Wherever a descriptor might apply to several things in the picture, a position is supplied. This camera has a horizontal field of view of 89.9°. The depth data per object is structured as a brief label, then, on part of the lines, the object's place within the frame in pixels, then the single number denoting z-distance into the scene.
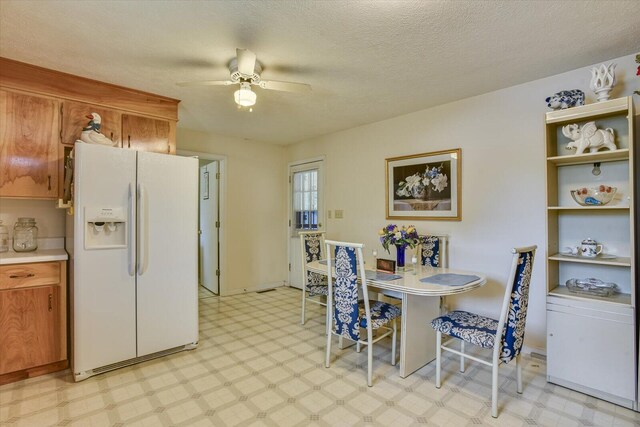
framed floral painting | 3.30
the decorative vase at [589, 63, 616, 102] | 2.20
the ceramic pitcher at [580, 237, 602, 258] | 2.32
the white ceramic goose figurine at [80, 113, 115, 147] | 2.58
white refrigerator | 2.37
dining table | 2.24
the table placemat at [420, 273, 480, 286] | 2.31
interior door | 4.87
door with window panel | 4.88
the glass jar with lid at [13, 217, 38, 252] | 2.67
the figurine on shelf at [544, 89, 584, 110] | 2.36
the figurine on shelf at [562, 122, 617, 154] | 2.22
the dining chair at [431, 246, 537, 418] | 1.97
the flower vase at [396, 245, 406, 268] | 2.83
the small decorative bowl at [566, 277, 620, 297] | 2.24
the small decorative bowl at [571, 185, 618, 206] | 2.26
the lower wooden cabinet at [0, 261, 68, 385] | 2.30
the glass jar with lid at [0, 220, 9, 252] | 2.65
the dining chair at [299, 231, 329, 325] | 3.49
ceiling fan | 2.26
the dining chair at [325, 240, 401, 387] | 2.33
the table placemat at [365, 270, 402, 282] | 2.49
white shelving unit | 2.04
